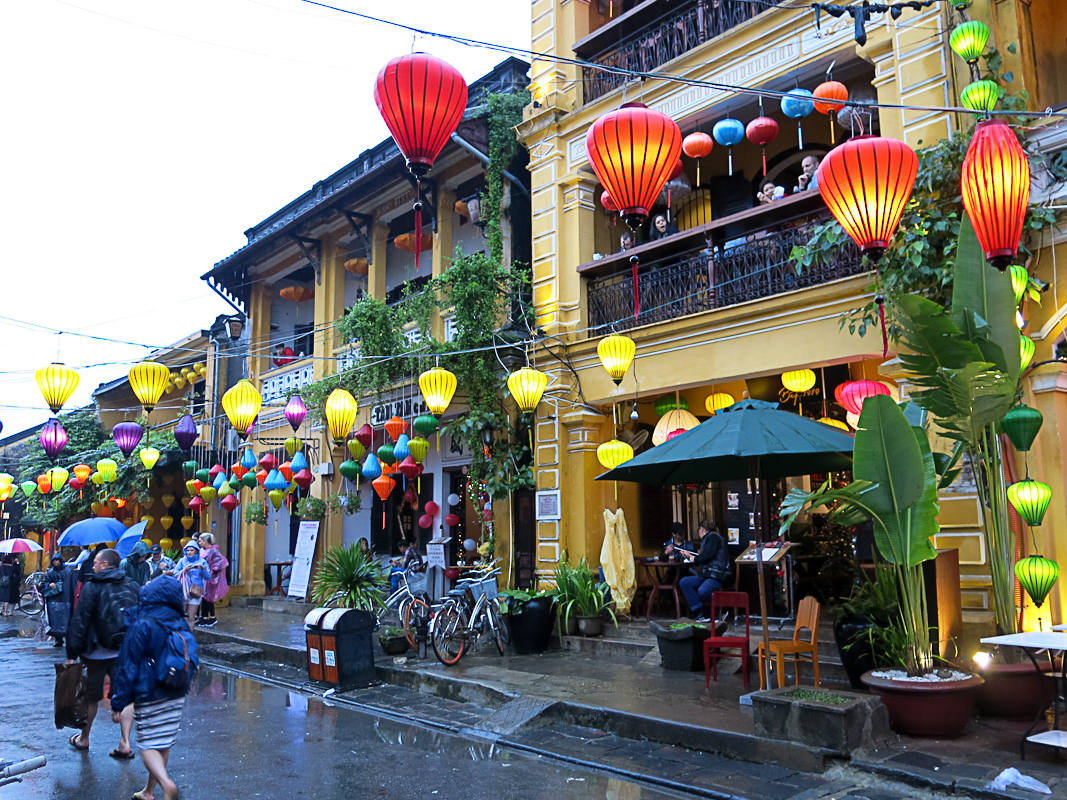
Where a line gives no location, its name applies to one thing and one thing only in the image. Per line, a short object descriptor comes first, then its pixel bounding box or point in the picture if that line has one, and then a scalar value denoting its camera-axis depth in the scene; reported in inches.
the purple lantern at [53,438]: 630.5
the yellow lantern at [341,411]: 524.1
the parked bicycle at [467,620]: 424.8
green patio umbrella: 295.9
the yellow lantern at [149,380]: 511.8
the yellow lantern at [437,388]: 488.7
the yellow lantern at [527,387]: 477.1
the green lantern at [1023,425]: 297.1
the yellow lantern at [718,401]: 518.9
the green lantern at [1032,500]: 297.9
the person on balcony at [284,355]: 775.5
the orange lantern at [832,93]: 398.6
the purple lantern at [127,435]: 647.1
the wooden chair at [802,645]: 297.7
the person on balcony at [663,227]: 531.5
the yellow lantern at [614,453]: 496.7
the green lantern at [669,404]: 531.8
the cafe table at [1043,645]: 221.4
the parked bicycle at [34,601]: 860.0
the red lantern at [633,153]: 277.6
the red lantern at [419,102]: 251.8
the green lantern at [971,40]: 341.7
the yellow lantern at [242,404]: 520.7
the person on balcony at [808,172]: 444.8
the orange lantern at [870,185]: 284.4
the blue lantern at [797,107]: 413.1
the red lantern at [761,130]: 427.5
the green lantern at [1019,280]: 318.0
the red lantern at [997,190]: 252.1
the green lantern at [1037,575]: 294.0
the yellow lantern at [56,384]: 512.0
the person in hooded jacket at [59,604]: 428.5
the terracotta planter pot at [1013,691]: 276.7
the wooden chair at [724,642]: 333.1
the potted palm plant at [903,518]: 259.0
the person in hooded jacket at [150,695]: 219.1
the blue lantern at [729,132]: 434.3
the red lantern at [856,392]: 370.9
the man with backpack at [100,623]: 284.5
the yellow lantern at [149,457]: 768.3
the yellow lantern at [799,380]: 462.6
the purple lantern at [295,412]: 593.0
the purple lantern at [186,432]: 565.0
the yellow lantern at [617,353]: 458.0
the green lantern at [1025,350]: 315.3
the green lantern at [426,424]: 520.7
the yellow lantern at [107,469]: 827.4
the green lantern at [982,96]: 331.9
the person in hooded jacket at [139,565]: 497.4
